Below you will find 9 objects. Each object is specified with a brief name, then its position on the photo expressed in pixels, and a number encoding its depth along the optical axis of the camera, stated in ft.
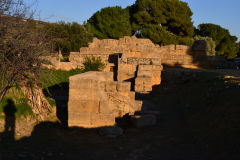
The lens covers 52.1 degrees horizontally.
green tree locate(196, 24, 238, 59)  121.80
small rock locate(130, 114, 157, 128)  24.54
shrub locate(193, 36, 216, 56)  104.94
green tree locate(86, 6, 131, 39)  112.57
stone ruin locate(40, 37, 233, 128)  21.86
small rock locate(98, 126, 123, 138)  21.36
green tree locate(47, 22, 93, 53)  86.47
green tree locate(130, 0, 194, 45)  106.52
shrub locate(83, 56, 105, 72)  51.01
